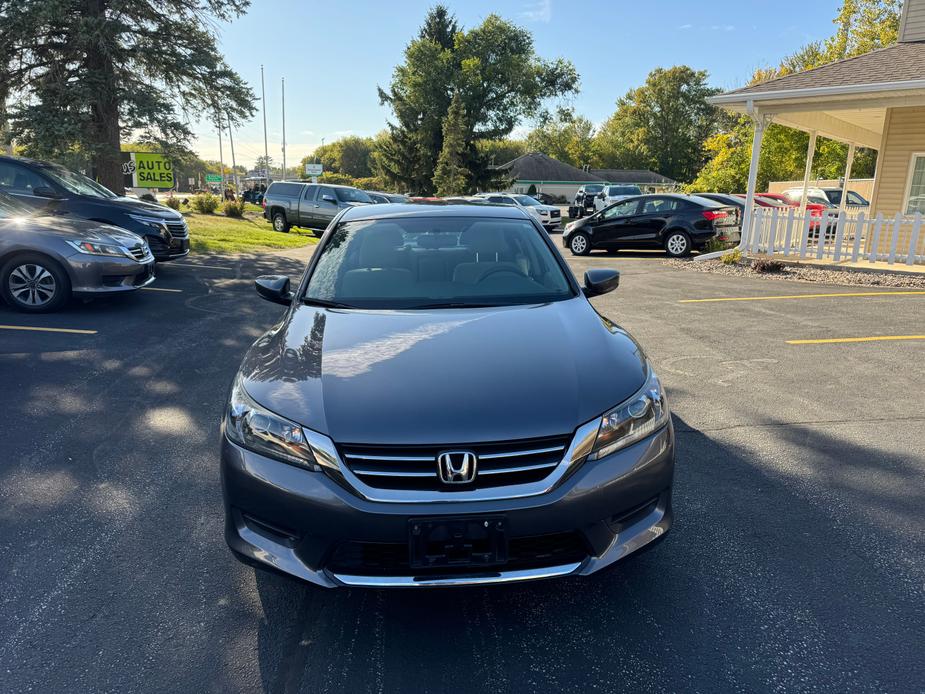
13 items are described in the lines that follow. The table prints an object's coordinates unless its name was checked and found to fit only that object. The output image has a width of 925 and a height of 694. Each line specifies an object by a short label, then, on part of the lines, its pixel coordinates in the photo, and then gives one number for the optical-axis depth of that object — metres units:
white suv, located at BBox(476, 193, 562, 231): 27.37
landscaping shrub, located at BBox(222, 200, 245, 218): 26.30
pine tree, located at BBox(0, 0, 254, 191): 13.38
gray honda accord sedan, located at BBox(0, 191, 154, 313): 7.55
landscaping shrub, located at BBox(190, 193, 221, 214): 26.53
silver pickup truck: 21.72
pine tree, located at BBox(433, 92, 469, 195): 44.75
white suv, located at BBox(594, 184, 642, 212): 30.87
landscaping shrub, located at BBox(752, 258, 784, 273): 12.64
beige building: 12.74
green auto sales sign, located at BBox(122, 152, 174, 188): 15.77
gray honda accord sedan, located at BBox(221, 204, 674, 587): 2.27
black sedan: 15.62
